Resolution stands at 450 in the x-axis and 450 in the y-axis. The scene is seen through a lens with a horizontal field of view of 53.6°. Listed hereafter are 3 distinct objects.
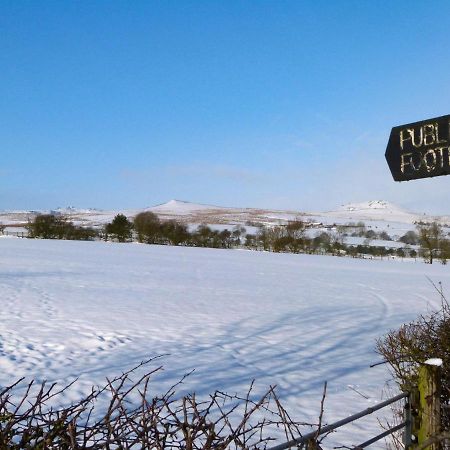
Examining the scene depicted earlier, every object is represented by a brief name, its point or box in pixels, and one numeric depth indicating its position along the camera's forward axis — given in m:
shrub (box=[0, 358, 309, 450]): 1.62
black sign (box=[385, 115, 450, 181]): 2.37
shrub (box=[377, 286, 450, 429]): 3.51
